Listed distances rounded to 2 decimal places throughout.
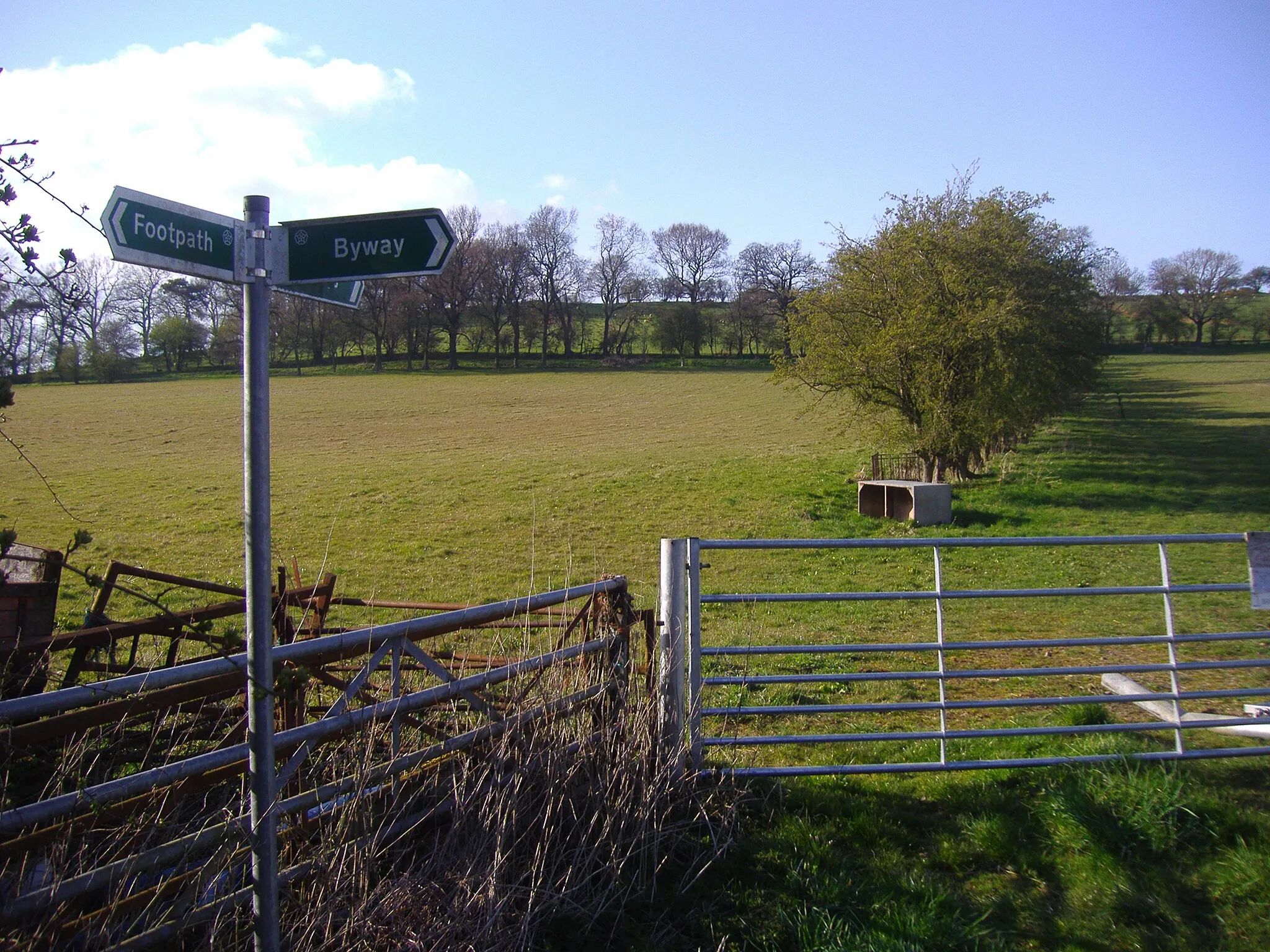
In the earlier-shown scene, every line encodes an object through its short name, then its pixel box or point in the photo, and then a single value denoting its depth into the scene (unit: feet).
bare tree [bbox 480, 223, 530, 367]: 239.09
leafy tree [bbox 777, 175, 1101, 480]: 71.46
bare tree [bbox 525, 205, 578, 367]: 262.47
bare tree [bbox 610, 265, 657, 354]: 267.59
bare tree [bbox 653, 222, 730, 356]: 298.56
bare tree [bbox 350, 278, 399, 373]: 205.57
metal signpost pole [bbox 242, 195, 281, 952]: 8.44
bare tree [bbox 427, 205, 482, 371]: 223.71
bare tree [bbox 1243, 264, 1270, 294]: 274.77
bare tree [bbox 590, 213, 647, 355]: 276.21
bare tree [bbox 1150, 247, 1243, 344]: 267.39
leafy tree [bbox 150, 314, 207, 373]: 201.77
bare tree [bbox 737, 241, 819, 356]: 265.21
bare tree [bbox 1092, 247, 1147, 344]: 255.91
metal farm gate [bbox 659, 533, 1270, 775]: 15.30
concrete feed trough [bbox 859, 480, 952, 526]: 59.72
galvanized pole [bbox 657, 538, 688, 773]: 14.92
